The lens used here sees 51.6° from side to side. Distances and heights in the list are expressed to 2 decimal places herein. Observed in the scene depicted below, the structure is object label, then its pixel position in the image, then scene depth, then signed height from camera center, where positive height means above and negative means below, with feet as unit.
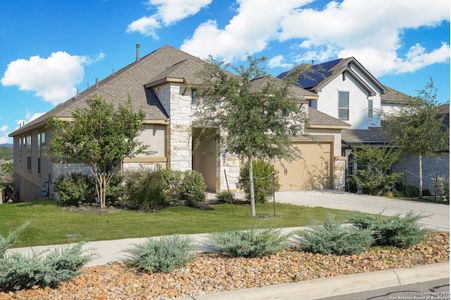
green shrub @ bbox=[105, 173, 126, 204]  50.31 -3.48
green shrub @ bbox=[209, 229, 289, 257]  23.70 -4.37
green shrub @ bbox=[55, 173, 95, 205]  48.55 -3.19
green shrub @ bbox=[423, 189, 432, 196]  70.56 -5.22
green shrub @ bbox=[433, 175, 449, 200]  61.77 -3.79
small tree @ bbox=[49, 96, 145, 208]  45.73 +2.34
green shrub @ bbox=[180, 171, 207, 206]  52.60 -3.43
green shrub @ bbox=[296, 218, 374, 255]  24.88 -4.43
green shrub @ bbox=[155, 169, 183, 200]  53.78 -2.91
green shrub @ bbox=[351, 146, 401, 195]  67.00 -1.93
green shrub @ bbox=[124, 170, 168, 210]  48.39 -3.45
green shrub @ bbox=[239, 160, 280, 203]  52.70 -2.52
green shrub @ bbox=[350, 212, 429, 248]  26.71 -4.15
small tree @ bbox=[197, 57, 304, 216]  41.52 +4.51
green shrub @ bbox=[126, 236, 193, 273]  21.24 -4.57
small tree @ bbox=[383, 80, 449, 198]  64.80 +4.33
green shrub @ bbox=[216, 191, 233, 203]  54.24 -4.55
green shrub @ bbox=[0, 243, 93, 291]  18.79 -4.60
